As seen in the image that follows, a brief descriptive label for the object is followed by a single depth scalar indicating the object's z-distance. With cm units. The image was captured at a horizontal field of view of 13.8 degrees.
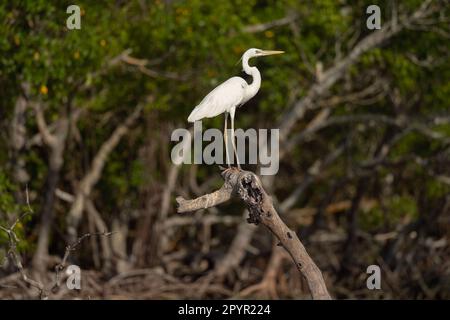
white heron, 1630
